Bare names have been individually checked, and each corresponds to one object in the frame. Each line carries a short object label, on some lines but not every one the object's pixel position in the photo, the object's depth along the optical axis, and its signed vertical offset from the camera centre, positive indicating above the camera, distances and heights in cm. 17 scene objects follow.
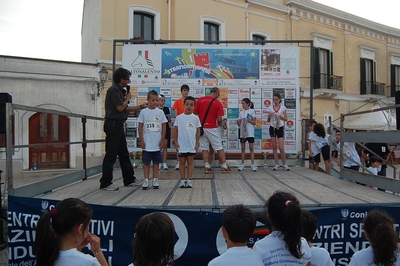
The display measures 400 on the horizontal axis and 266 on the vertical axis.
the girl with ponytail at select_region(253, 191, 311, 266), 238 -76
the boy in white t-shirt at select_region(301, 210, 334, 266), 267 -83
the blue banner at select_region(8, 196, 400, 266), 351 -100
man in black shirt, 501 +23
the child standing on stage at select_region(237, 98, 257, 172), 726 +17
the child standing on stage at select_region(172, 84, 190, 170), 757 +58
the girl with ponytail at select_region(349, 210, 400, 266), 241 -78
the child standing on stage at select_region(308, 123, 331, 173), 809 -26
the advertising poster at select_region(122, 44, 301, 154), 808 +133
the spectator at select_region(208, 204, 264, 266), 219 -68
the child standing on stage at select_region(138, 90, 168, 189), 512 -2
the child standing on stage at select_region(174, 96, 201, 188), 522 -2
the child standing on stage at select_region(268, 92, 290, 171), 733 +17
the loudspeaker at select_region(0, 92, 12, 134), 447 +40
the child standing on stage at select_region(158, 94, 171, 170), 743 +2
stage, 391 -78
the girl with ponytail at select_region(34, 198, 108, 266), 213 -65
